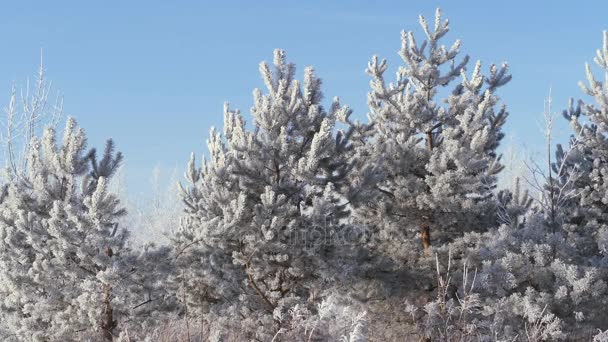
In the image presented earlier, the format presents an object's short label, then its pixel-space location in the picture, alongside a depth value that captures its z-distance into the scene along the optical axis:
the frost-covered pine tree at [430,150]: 14.74
